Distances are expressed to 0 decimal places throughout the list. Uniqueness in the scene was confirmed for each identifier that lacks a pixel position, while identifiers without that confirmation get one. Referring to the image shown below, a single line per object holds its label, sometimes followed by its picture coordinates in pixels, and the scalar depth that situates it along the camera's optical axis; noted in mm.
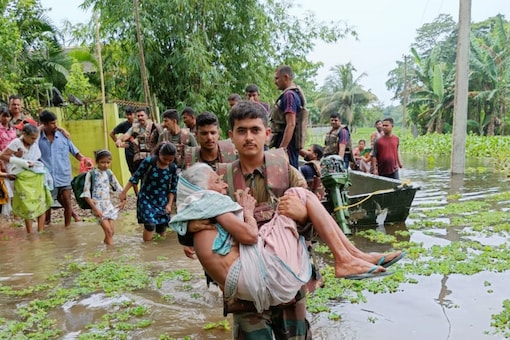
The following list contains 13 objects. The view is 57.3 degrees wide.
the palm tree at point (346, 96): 43594
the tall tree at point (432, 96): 28466
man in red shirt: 9153
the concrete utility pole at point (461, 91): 13195
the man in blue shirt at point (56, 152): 7371
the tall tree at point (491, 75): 26219
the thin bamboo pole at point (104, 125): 11438
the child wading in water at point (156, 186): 6009
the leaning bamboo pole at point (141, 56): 11234
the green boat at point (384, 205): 7105
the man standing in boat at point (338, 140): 8836
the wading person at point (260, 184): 2359
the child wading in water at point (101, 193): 6375
